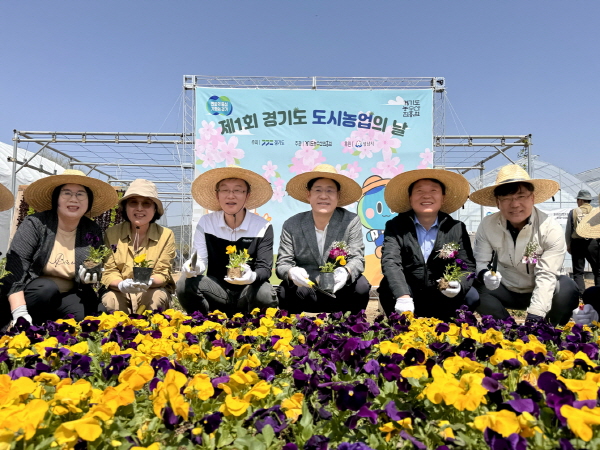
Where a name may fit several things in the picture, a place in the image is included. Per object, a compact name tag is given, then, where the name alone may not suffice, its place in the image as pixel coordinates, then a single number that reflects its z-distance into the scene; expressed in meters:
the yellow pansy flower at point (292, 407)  1.36
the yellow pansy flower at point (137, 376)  1.40
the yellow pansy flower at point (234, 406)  1.24
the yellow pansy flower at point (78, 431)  1.07
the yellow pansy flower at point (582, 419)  1.06
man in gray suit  3.74
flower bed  1.16
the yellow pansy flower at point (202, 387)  1.39
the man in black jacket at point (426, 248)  3.56
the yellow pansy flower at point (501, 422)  1.10
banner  7.31
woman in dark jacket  3.28
